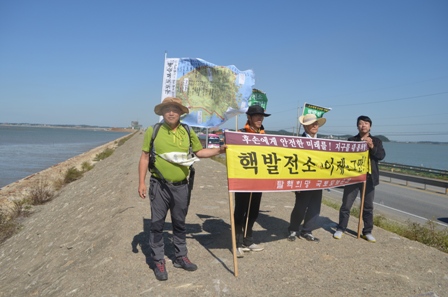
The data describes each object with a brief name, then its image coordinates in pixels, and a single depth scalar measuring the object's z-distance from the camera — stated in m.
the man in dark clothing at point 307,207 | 5.34
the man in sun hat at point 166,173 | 3.91
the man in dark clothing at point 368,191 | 5.62
